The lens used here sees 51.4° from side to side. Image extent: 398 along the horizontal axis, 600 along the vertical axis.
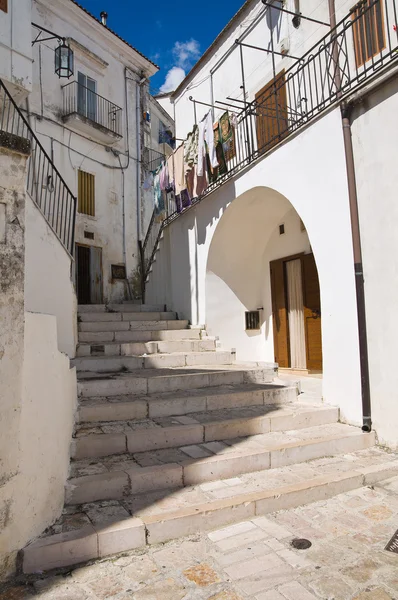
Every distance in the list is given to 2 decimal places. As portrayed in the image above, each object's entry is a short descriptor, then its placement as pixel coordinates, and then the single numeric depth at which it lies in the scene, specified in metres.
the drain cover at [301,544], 3.07
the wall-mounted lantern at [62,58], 11.76
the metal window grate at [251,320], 9.47
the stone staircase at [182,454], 3.22
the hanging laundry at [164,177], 10.05
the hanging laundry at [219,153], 8.14
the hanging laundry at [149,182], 11.31
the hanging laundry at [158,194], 10.52
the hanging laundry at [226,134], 7.98
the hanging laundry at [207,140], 8.22
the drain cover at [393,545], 3.02
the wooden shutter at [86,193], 13.72
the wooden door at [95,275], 13.82
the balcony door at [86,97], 13.88
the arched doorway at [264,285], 8.23
